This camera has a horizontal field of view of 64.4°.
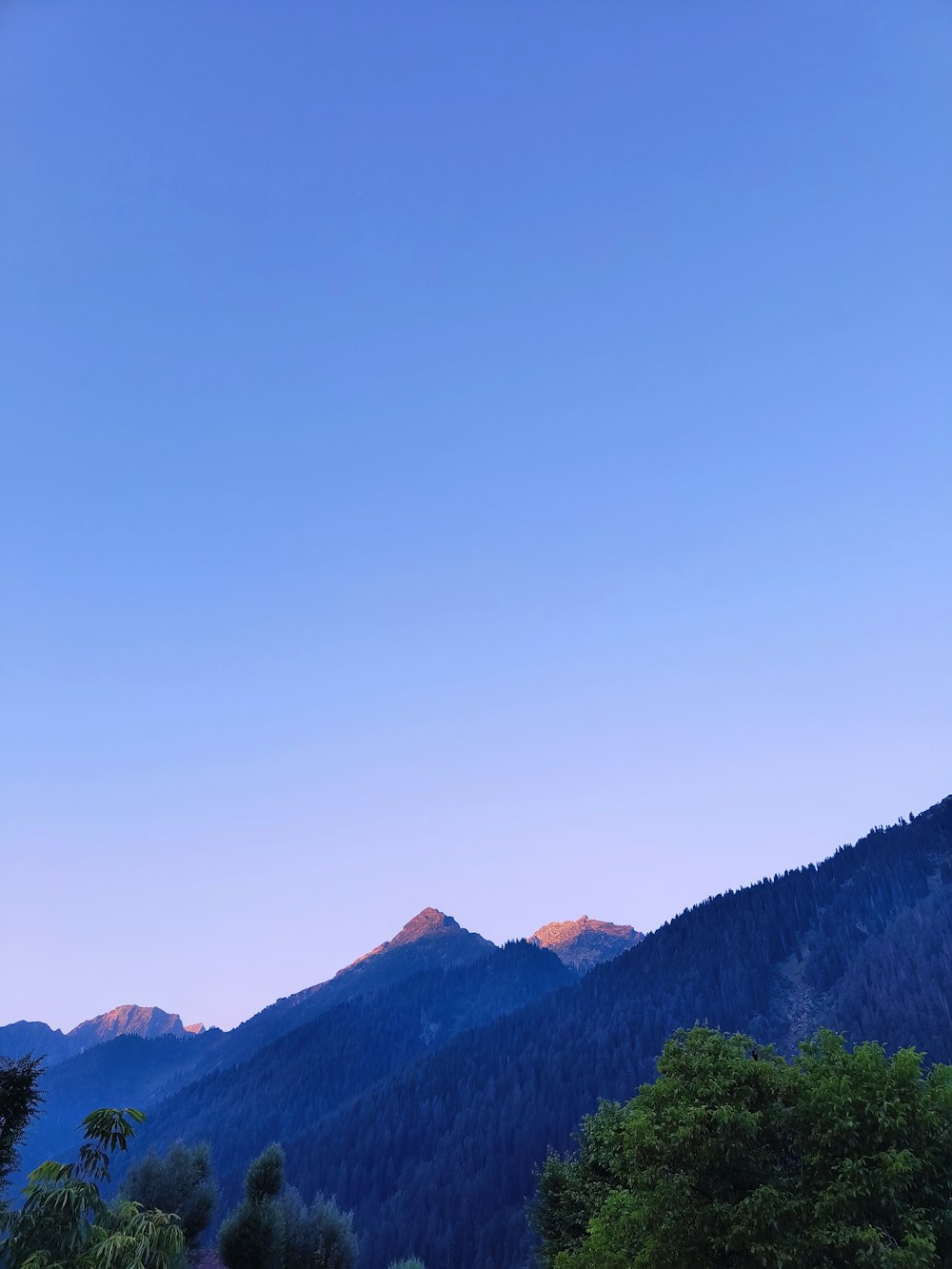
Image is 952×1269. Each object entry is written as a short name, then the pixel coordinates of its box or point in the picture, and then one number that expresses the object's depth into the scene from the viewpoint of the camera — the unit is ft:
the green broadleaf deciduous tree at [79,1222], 52.90
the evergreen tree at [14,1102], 93.04
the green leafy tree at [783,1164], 73.00
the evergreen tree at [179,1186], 189.88
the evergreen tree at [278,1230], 177.88
